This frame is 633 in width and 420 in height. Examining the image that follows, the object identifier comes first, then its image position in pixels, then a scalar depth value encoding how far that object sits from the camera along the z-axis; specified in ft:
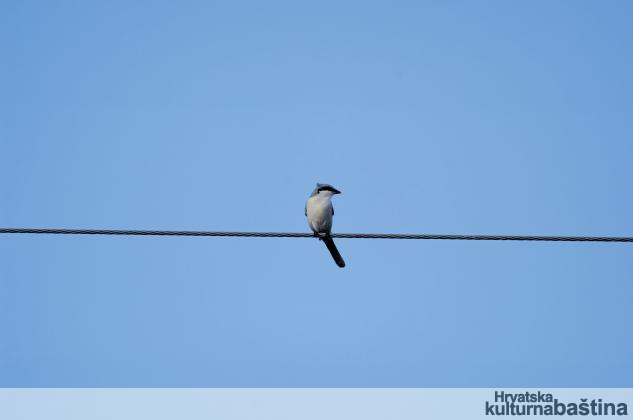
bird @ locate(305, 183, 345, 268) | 83.71
